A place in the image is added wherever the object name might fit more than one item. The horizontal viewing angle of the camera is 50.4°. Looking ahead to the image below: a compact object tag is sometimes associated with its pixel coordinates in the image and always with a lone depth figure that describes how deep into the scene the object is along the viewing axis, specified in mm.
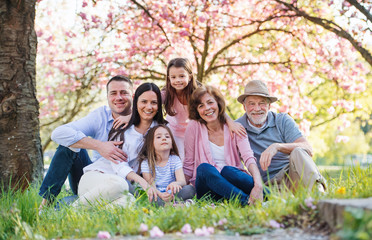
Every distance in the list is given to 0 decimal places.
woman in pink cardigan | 3549
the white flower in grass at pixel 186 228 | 2197
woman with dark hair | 3471
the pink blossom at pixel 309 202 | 2288
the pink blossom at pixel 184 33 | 7694
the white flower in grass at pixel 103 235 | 2184
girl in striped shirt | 3801
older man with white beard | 3747
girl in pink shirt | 4453
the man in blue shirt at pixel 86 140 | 3906
